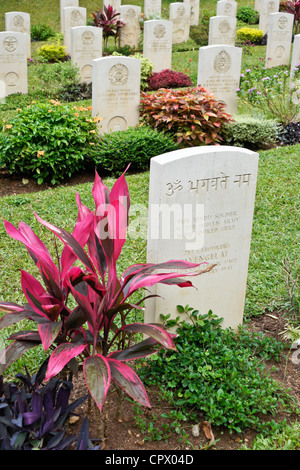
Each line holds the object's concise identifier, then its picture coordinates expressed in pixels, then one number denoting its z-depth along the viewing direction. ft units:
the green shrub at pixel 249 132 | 25.41
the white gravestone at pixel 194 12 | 60.39
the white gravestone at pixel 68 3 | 53.70
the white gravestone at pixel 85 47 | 35.99
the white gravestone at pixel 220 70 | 27.50
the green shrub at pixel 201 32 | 53.47
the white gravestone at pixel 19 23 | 45.57
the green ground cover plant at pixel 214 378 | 9.08
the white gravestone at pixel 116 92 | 24.08
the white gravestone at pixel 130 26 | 48.47
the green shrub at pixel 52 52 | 43.62
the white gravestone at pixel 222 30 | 45.83
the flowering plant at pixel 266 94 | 28.22
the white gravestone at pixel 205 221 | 9.77
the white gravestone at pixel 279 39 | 42.60
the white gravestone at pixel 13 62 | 33.01
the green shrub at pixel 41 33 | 53.98
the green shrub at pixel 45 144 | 20.92
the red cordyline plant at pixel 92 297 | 7.73
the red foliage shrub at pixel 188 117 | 23.53
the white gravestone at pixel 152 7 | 54.70
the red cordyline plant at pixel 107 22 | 46.34
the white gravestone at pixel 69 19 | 47.96
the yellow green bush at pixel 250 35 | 52.69
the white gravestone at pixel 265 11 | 56.70
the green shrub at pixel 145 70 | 36.40
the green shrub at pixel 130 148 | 21.91
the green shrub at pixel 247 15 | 63.00
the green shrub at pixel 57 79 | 34.14
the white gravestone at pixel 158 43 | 38.99
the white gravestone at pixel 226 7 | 55.93
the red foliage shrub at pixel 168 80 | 37.01
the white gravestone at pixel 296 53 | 32.37
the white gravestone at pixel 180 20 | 51.26
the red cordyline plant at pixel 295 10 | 54.03
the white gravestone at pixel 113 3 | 55.52
